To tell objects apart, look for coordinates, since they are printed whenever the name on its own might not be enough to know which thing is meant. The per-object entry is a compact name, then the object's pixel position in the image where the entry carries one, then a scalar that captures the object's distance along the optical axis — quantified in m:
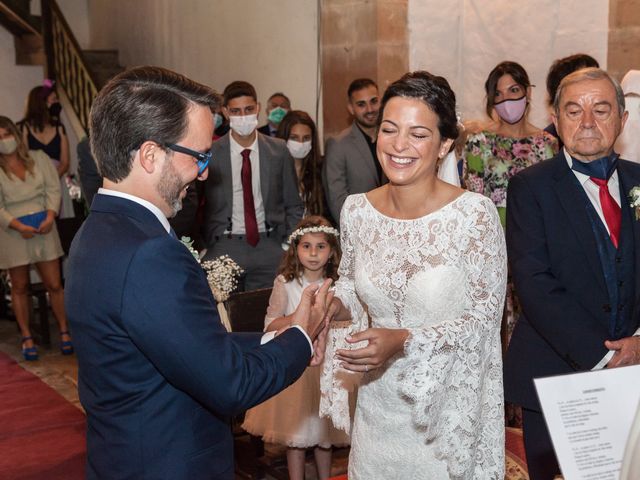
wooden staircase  11.28
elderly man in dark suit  2.78
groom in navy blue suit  1.92
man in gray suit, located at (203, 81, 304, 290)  5.62
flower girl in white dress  4.21
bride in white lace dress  2.48
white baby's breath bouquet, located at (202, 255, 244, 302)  4.31
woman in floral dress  5.03
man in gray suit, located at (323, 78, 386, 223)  5.83
